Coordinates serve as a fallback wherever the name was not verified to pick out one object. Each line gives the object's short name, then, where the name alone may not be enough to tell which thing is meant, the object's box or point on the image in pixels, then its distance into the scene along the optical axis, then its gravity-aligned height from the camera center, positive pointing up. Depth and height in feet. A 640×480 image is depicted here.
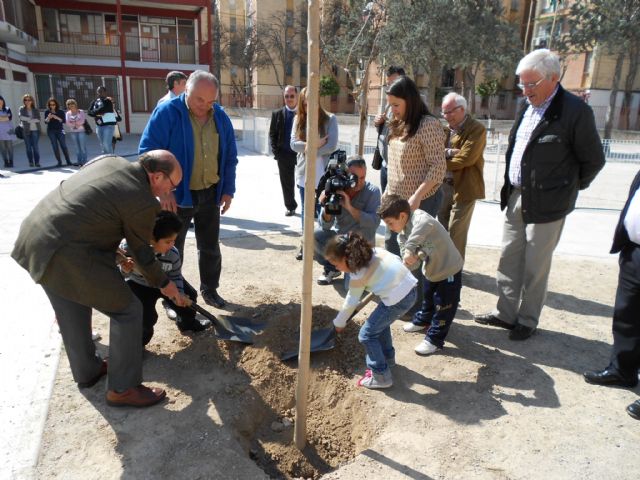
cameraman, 13.34 -2.79
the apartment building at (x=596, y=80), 112.88 +8.33
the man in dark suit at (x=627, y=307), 10.11 -3.90
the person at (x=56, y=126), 37.50 -2.18
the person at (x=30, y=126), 37.55 -2.23
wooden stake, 7.08 -1.68
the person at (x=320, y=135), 16.85 -1.03
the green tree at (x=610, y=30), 90.22 +15.33
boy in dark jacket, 9.78 -3.92
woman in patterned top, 11.48 -0.93
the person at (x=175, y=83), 18.85 +0.66
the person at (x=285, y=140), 21.15 -1.58
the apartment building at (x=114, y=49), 72.84 +7.46
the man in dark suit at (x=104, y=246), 7.98 -2.40
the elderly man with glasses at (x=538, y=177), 11.02 -1.48
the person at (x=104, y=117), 34.99 -1.30
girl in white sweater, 9.10 -3.41
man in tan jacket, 13.71 -1.52
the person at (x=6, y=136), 36.67 -3.07
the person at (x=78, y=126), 37.83 -2.14
